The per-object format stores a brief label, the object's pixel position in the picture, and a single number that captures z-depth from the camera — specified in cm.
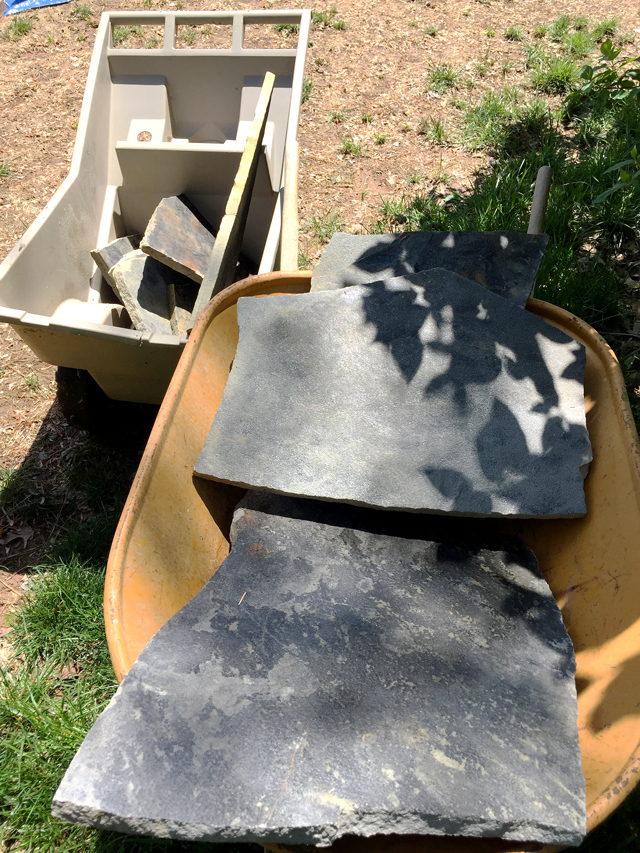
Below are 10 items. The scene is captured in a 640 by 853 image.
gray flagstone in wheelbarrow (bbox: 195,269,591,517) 162
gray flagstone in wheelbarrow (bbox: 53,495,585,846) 110
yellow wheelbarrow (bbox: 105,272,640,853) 125
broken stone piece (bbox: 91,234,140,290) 279
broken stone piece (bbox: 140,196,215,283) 263
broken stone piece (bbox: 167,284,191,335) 270
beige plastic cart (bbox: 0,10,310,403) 255
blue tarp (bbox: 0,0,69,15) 557
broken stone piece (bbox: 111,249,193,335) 262
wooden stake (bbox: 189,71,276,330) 221
